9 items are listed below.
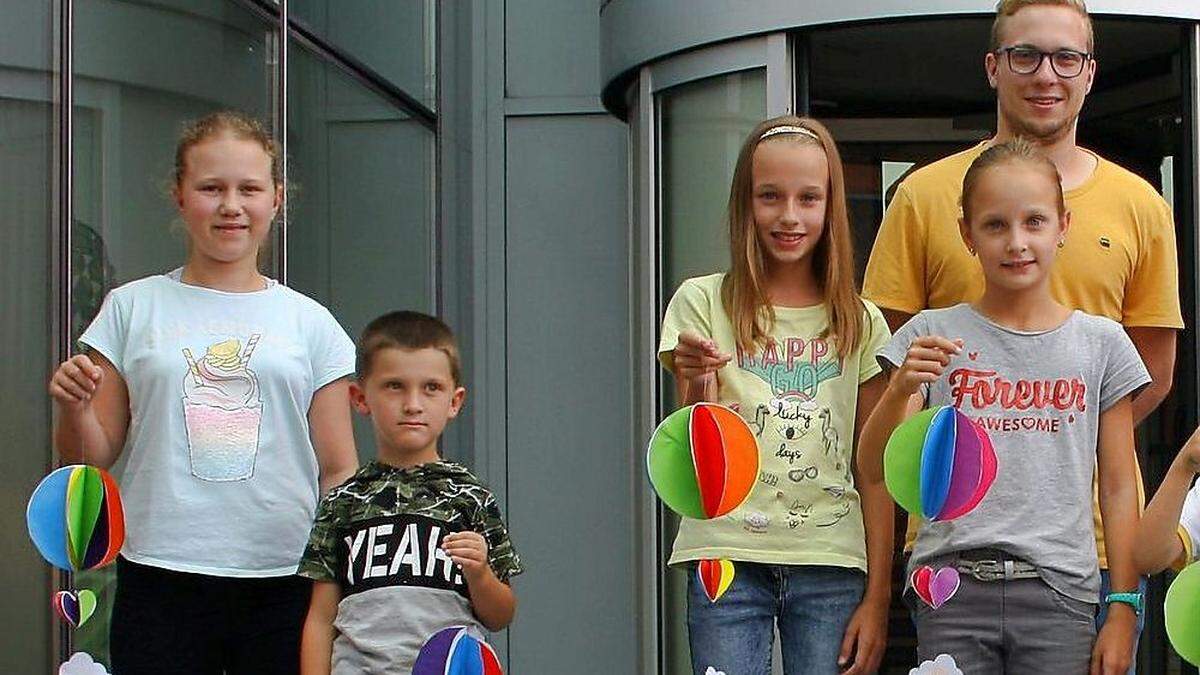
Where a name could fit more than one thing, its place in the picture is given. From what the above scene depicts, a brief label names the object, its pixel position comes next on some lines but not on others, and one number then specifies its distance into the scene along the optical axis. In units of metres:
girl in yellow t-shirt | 3.57
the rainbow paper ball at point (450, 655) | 3.33
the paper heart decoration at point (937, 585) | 3.41
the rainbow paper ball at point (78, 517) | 3.49
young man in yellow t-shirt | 3.80
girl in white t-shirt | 3.53
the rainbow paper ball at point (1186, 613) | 3.32
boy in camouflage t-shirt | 3.44
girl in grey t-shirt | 3.42
